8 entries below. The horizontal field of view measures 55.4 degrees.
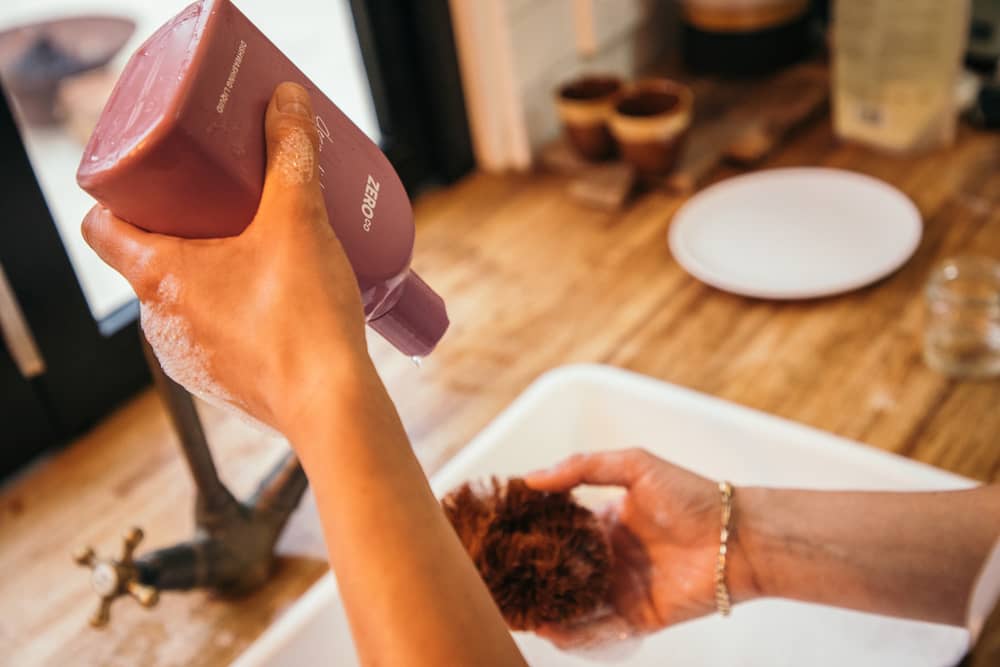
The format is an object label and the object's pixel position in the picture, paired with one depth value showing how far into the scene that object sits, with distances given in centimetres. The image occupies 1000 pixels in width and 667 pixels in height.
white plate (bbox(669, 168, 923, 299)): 101
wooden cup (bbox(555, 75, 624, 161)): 121
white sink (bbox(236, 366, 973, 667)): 68
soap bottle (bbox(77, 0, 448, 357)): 39
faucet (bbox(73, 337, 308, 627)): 67
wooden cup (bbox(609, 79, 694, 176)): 115
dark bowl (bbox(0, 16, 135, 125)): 89
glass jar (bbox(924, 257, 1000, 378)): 87
